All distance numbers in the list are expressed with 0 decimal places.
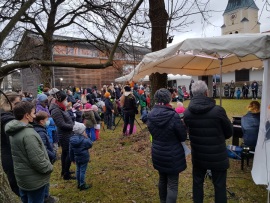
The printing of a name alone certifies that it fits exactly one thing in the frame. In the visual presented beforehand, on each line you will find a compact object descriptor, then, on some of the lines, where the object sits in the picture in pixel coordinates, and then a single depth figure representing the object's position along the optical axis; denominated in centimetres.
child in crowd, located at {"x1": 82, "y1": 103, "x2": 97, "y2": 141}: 802
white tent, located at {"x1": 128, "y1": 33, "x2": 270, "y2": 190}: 330
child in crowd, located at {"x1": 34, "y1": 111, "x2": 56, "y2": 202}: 372
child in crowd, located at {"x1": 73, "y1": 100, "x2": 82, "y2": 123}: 870
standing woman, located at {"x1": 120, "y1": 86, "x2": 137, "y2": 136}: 866
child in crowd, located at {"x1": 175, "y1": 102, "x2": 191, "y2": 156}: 613
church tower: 5227
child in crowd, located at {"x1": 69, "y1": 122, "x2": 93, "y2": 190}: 447
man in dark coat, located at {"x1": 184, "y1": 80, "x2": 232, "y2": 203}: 316
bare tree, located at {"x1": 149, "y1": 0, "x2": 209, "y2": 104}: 740
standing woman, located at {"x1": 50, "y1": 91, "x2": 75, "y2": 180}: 494
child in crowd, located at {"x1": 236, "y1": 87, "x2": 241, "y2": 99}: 2627
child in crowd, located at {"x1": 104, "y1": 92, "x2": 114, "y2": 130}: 1083
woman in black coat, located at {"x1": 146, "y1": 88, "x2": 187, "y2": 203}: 321
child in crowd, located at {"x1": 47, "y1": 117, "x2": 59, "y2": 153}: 618
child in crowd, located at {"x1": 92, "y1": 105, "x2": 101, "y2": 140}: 861
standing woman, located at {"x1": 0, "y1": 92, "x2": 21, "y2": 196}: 348
